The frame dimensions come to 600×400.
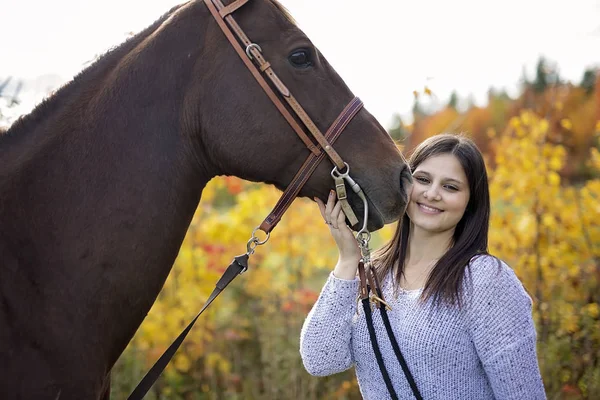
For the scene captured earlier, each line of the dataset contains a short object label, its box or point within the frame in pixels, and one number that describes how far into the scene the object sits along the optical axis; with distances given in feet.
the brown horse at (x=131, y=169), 6.23
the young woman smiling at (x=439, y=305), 7.09
